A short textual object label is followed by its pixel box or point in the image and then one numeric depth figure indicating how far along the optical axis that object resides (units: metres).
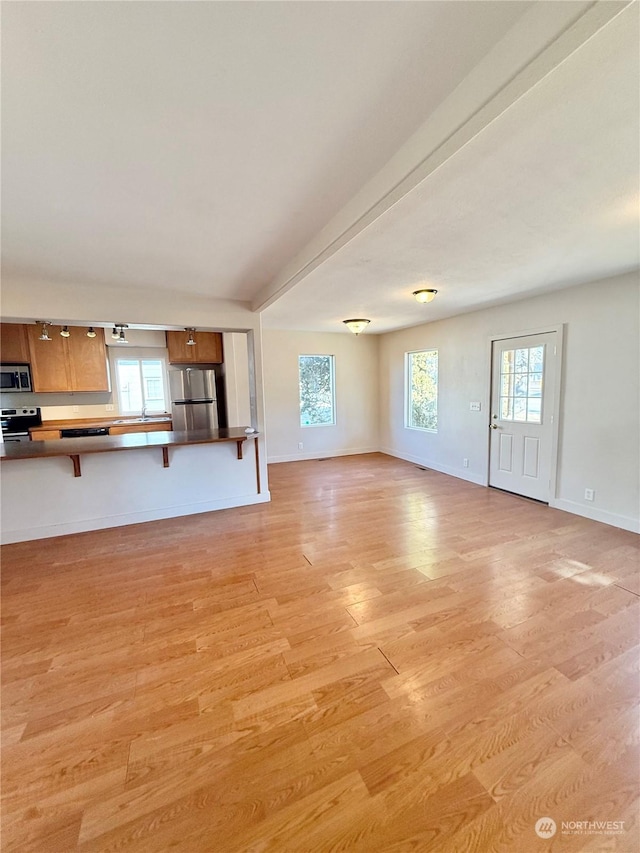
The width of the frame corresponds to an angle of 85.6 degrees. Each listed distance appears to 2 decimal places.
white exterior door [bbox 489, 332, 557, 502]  4.01
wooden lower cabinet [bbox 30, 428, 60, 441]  4.95
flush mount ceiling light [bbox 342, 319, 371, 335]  5.03
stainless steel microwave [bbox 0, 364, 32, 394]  4.80
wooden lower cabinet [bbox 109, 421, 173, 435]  5.46
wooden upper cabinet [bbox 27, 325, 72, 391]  5.00
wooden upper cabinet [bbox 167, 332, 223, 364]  5.68
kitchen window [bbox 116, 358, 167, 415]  6.03
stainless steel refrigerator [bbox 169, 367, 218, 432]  5.73
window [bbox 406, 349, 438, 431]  5.89
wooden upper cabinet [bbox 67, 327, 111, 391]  5.26
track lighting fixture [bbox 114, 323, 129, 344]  4.14
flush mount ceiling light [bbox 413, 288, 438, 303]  3.63
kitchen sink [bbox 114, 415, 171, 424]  5.69
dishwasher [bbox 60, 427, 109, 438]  5.11
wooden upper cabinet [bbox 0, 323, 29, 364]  4.81
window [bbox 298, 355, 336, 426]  6.63
